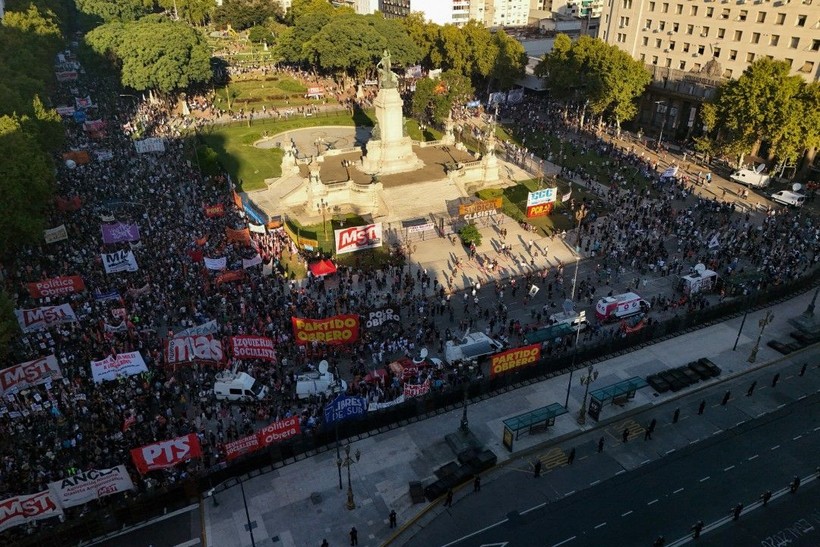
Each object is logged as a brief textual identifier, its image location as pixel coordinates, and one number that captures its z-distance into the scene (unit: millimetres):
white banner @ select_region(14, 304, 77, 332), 34906
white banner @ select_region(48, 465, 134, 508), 25141
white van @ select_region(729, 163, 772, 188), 64312
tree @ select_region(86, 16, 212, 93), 86750
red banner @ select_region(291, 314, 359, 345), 34781
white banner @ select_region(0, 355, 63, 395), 29969
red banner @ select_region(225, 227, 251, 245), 48103
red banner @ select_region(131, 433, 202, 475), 26703
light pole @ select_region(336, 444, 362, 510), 26616
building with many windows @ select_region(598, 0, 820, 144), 67562
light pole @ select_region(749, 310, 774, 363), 36031
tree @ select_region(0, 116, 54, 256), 43531
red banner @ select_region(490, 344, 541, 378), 33875
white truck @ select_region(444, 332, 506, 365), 36344
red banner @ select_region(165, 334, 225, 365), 32719
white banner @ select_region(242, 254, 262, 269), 43875
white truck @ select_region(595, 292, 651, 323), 40531
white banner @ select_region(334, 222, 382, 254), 47469
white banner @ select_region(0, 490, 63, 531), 23984
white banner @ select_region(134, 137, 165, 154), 67012
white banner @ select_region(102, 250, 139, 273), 41812
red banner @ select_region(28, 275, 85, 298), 38000
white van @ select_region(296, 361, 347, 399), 33125
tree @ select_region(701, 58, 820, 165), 61062
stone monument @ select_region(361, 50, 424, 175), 65125
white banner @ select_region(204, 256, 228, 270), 42875
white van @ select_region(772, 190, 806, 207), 59162
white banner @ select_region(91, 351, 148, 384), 31625
